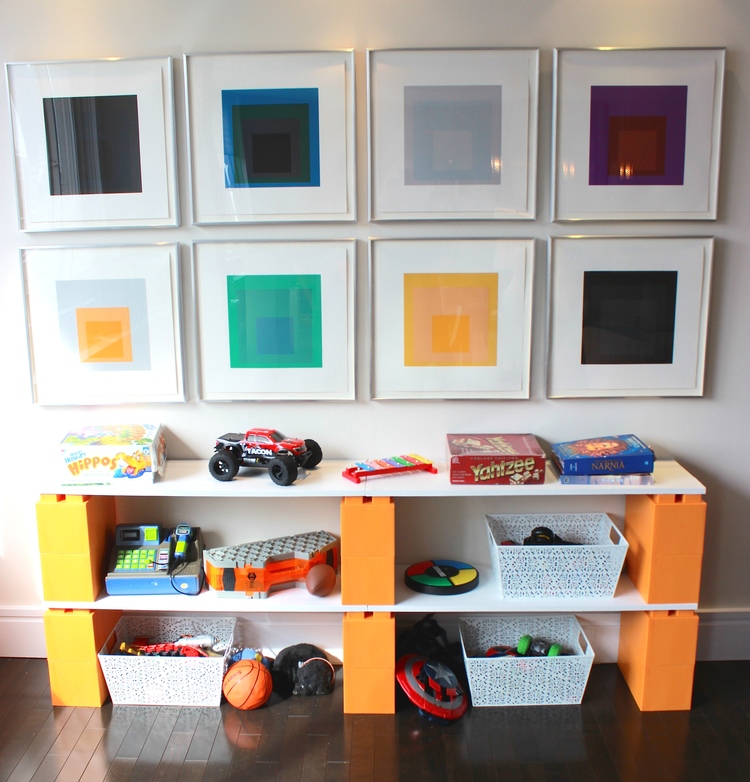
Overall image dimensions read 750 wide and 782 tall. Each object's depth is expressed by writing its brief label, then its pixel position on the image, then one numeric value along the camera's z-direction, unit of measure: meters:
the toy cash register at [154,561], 2.28
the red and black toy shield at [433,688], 2.19
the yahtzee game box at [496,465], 2.14
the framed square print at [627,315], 2.27
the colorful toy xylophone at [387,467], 2.20
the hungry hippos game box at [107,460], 2.19
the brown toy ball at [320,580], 2.22
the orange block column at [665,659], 2.21
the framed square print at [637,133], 2.17
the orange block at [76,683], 2.28
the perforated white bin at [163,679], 2.25
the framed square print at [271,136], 2.19
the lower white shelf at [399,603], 2.20
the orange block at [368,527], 2.14
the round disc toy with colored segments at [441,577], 2.26
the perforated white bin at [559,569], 2.20
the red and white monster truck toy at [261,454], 2.17
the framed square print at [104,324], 2.32
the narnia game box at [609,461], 2.14
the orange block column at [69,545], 2.20
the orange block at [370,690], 2.23
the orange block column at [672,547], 2.15
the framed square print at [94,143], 2.21
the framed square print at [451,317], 2.28
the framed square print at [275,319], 2.29
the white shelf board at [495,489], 2.13
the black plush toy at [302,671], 2.33
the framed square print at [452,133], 2.17
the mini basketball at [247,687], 2.23
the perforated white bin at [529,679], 2.23
